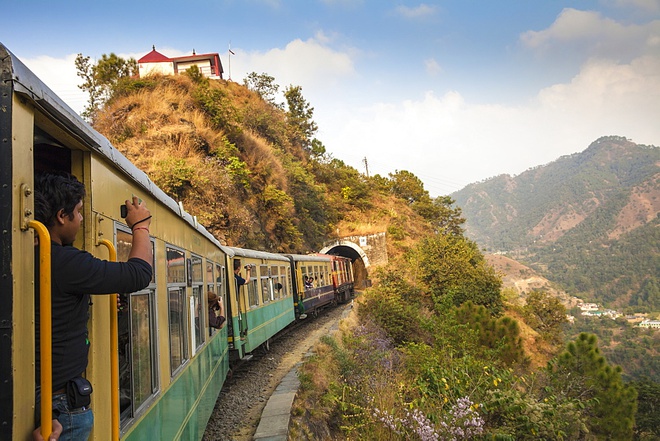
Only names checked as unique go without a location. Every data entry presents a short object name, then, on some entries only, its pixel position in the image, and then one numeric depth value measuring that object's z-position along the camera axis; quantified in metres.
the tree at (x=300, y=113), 45.78
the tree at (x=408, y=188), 52.41
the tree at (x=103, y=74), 23.10
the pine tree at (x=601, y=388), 11.04
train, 1.57
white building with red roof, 43.53
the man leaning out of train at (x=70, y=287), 1.84
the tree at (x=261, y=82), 42.94
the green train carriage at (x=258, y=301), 9.61
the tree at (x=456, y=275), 21.91
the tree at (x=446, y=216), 49.62
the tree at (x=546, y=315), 26.81
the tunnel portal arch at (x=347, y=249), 35.48
